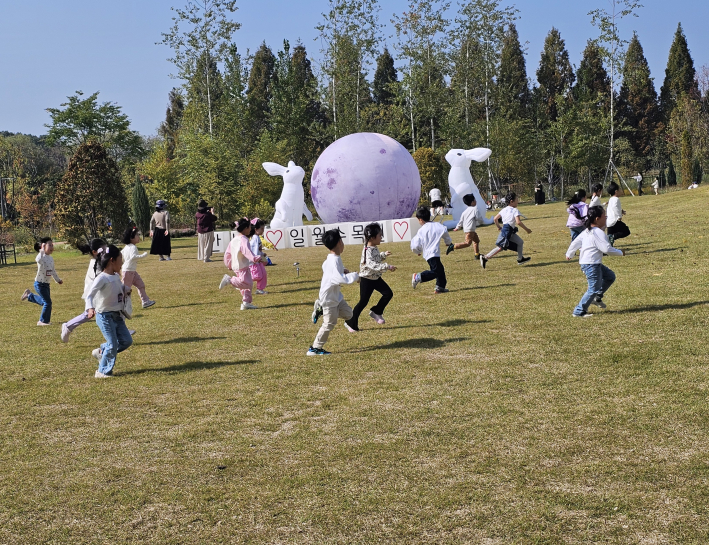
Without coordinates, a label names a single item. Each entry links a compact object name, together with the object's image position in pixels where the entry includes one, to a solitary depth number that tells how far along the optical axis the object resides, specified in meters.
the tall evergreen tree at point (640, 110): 57.59
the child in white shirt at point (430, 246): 12.12
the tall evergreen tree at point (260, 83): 58.77
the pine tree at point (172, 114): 71.69
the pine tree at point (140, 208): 36.78
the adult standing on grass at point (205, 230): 21.48
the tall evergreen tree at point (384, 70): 63.34
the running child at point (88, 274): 8.99
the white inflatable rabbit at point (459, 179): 27.48
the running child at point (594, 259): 9.13
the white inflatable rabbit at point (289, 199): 25.75
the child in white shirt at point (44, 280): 11.73
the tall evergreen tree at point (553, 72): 59.47
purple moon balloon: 24.69
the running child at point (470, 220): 15.22
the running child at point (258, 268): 13.07
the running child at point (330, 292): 8.27
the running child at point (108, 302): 7.84
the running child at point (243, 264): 12.08
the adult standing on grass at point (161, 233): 22.31
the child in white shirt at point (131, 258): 10.97
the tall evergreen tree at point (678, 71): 56.34
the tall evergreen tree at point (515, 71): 57.22
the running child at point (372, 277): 9.33
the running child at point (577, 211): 14.88
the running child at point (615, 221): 14.85
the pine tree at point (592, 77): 55.53
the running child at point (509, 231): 14.79
